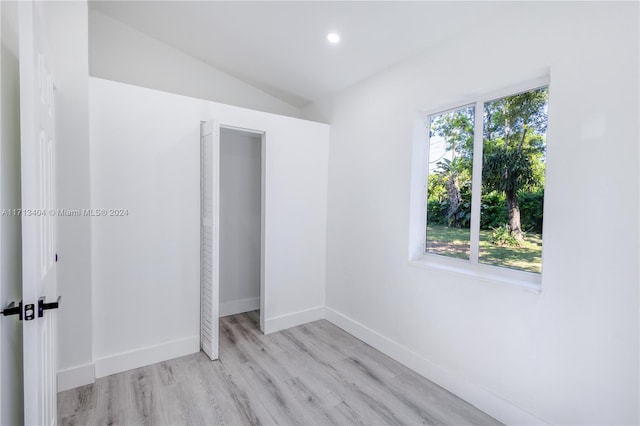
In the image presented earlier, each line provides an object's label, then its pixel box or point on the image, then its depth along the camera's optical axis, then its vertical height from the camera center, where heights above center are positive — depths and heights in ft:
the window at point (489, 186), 6.34 +0.53
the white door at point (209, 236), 8.07 -0.91
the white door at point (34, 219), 3.57 -0.24
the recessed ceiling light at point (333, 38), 8.13 +4.57
